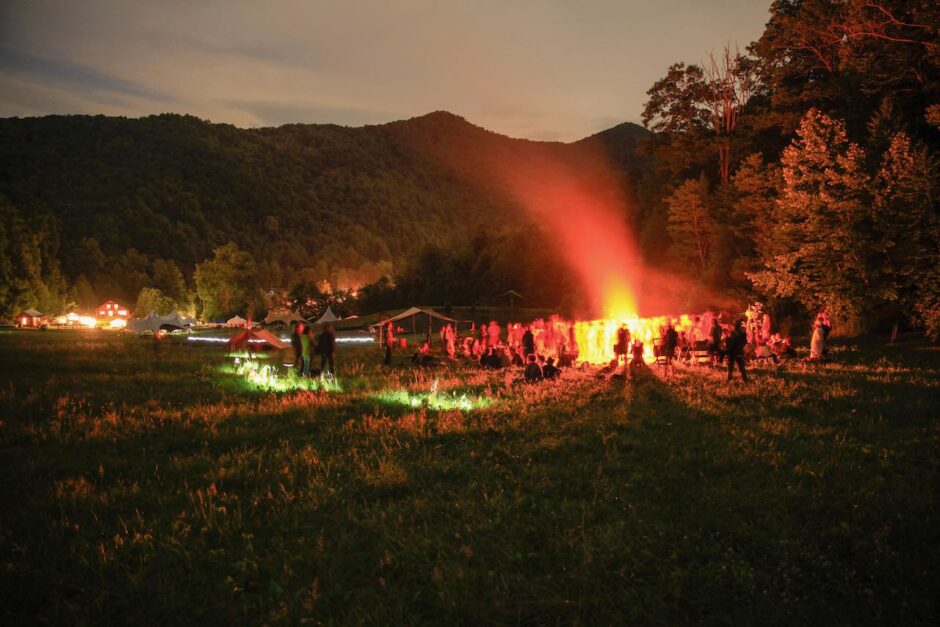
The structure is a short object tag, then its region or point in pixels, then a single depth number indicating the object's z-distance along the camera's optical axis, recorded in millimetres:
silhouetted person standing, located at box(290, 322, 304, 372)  18922
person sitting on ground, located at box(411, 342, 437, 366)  24203
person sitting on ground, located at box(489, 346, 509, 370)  21719
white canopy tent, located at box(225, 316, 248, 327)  95312
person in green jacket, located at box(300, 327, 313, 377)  18891
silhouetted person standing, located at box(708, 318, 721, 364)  18741
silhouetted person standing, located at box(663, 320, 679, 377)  18959
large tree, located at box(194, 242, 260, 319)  122812
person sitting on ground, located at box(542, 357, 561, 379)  17594
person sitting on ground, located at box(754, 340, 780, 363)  20862
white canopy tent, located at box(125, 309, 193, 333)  66625
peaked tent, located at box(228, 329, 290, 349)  37906
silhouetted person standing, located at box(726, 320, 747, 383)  15523
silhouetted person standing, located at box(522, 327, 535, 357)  22344
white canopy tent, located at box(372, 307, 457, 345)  38844
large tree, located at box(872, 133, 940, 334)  20672
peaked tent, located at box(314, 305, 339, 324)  83219
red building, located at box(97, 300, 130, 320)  128375
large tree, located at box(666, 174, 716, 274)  43094
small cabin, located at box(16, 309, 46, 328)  79125
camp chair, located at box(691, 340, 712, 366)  21173
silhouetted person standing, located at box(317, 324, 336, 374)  19250
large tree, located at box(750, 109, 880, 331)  22750
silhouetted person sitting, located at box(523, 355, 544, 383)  16967
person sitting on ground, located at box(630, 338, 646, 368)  19156
